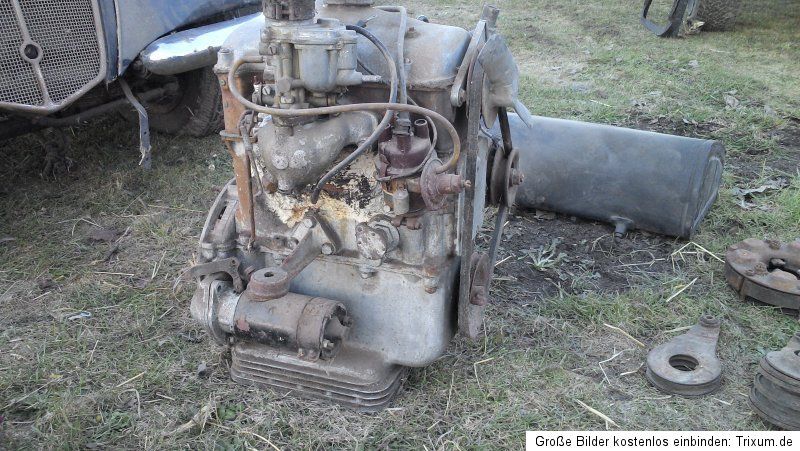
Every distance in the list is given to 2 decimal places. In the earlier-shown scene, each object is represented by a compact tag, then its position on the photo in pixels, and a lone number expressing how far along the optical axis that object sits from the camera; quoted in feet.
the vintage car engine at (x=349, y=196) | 6.47
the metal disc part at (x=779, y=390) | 7.05
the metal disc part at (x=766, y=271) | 9.36
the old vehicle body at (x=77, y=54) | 9.97
